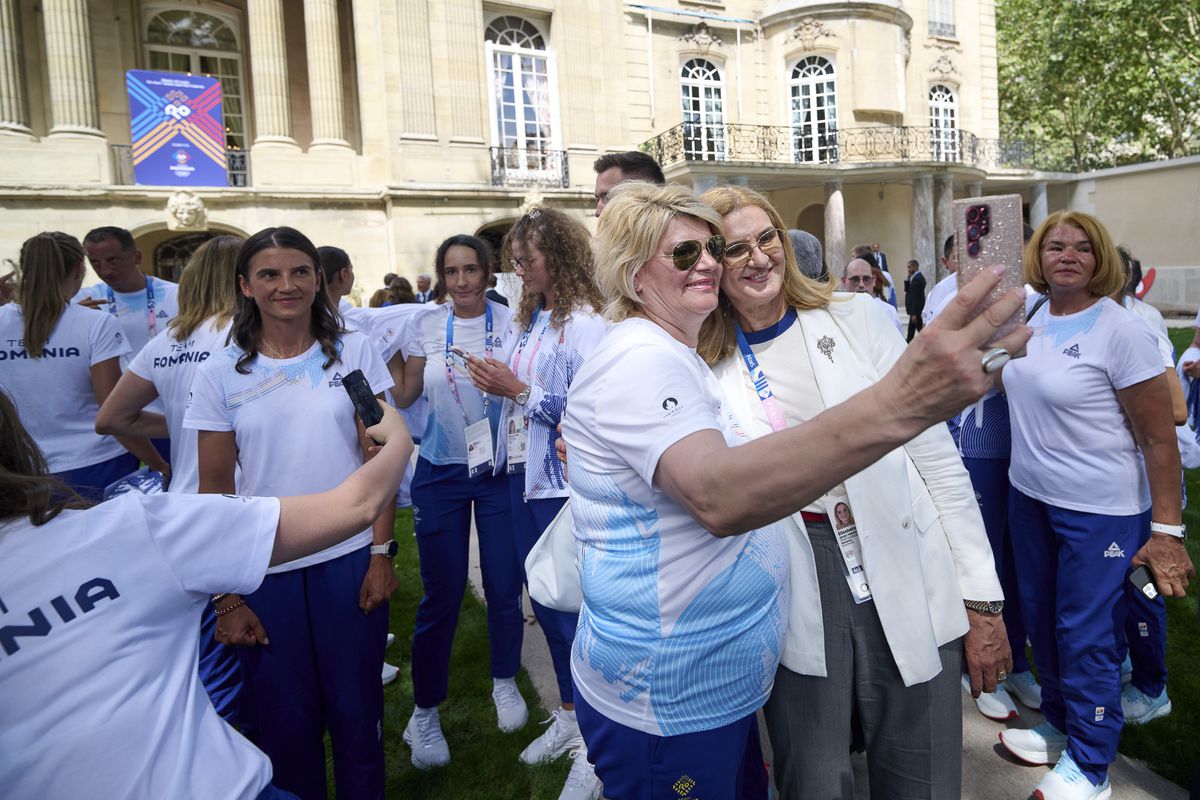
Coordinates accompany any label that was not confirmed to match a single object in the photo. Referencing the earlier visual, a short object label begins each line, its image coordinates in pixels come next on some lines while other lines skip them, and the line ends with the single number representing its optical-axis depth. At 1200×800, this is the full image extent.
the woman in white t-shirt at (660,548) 1.51
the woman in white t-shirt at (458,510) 3.61
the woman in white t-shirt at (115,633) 1.22
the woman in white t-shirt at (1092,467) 2.77
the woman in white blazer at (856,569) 1.97
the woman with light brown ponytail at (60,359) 3.84
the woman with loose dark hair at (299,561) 2.55
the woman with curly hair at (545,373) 3.19
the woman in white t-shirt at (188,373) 3.15
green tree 24.69
